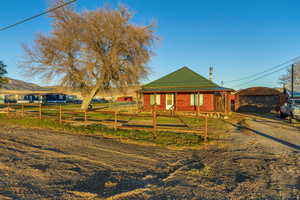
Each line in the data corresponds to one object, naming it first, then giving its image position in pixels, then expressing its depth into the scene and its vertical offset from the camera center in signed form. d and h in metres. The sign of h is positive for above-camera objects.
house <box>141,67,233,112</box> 19.95 +0.85
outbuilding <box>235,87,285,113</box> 24.91 -0.02
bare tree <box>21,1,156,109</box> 20.36 +6.45
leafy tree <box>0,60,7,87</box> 34.86 +5.90
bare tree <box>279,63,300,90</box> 43.34 +5.68
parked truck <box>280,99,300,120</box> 15.30 -0.90
